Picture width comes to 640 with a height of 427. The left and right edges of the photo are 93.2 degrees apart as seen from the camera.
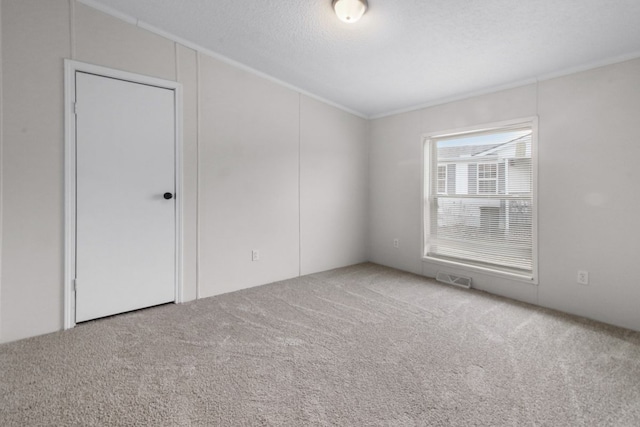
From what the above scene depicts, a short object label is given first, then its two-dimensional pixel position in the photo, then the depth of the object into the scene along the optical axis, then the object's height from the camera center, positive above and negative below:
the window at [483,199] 3.15 +0.15
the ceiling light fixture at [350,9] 2.08 +1.42
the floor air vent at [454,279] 3.53 -0.82
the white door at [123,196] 2.47 +0.13
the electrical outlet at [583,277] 2.71 -0.59
